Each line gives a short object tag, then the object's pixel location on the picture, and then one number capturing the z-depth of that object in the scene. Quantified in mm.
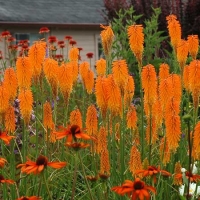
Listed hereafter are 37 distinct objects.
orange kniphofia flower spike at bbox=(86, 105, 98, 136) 4950
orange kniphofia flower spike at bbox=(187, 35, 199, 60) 5854
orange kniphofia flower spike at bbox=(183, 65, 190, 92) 5312
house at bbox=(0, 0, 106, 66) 34853
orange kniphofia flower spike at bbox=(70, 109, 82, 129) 5140
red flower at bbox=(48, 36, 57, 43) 15388
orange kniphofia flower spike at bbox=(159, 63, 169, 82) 5670
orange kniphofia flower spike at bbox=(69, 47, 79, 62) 6808
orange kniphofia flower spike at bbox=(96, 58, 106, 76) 6275
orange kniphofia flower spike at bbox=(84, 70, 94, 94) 6061
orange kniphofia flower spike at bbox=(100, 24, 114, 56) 5863
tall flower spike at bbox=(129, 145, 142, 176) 4680
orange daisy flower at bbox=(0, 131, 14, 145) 4137
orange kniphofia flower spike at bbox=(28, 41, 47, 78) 5322
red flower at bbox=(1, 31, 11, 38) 15264
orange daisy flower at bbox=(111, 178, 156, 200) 3422
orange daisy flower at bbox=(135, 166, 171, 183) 3947
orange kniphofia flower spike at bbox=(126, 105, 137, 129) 5591
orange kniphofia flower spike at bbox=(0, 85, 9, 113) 5024
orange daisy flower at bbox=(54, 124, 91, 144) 3814
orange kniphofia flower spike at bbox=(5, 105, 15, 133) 5189
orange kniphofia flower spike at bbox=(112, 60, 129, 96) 4983
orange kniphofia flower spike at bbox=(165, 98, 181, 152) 4315
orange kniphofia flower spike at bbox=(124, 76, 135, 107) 5529
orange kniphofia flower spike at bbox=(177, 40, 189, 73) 5685
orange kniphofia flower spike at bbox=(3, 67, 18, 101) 5184
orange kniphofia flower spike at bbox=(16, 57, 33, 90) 5097
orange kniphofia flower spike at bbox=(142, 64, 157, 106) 4753
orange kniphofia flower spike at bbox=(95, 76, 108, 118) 4759
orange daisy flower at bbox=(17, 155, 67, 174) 3641
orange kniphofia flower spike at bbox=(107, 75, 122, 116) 4806
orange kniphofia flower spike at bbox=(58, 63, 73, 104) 5270
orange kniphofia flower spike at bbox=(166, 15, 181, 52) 5774
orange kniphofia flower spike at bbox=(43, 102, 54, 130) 5388
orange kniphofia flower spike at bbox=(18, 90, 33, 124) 4965
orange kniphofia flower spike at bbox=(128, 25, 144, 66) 5080
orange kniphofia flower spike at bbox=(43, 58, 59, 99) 5419
